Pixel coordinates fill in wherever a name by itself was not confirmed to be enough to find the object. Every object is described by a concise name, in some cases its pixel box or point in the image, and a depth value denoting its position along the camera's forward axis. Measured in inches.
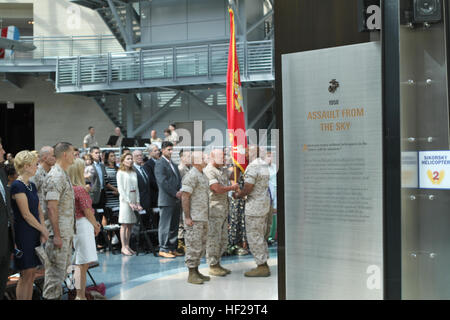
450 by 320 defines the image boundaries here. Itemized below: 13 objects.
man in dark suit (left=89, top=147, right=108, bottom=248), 278.4
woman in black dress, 149.7
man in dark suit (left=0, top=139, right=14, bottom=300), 127.2
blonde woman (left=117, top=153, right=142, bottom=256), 269.7
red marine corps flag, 259.9
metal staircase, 631.2
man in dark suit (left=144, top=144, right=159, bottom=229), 293.4
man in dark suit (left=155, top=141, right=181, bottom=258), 272.2
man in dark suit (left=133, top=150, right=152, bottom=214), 284.0
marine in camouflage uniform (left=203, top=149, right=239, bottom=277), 226.1
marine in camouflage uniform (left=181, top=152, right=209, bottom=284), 206.5
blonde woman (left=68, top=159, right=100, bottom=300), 165.3
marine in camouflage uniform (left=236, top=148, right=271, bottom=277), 221.5
